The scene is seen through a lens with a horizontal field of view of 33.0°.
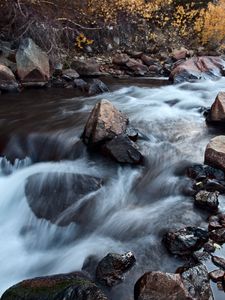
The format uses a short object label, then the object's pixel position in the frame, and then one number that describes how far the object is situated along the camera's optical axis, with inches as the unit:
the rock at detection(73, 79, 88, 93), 355.3
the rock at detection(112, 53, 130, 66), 434.0
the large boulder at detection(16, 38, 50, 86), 344.5
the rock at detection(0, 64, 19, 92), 329.1
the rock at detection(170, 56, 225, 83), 402.9
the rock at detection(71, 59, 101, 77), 393.1
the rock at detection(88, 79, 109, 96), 345.1
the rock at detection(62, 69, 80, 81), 373.1
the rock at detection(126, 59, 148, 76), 429.2
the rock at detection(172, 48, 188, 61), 485.1
